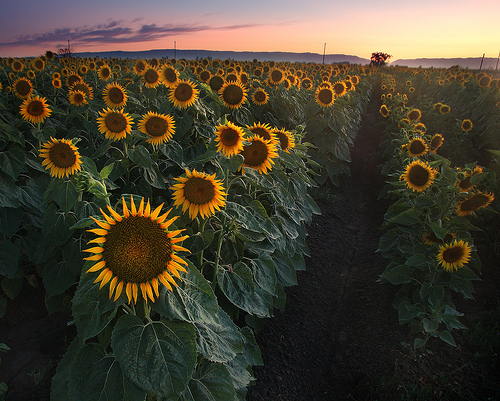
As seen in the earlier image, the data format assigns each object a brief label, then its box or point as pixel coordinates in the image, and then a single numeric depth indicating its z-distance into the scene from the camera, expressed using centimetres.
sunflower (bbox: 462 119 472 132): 899
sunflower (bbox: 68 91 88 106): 534
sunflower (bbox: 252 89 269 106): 603
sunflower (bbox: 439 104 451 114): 1039
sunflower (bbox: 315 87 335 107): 739
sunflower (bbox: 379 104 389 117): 1171
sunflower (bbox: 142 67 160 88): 591
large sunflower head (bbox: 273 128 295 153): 338
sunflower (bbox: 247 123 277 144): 287
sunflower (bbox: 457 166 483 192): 411
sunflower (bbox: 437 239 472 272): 349
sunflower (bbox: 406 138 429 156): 589
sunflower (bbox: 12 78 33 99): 543
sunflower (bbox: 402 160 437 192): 436
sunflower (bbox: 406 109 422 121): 928
